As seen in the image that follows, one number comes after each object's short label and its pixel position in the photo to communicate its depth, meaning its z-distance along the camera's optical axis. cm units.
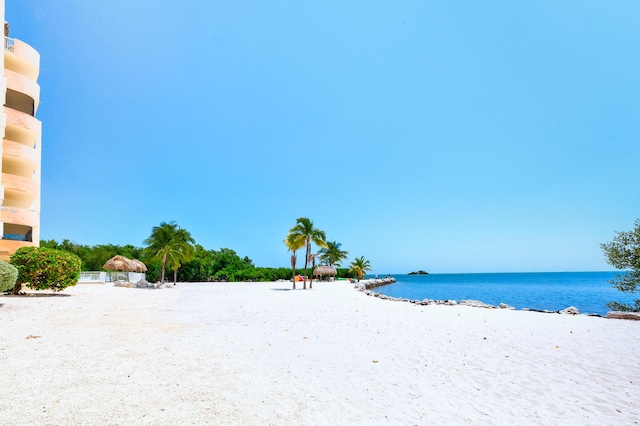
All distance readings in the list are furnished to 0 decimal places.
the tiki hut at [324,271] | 5472
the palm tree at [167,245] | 3669
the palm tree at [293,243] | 3316
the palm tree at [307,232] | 3350
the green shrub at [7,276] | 1395
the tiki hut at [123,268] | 3662
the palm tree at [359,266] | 7588
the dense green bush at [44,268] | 1783
